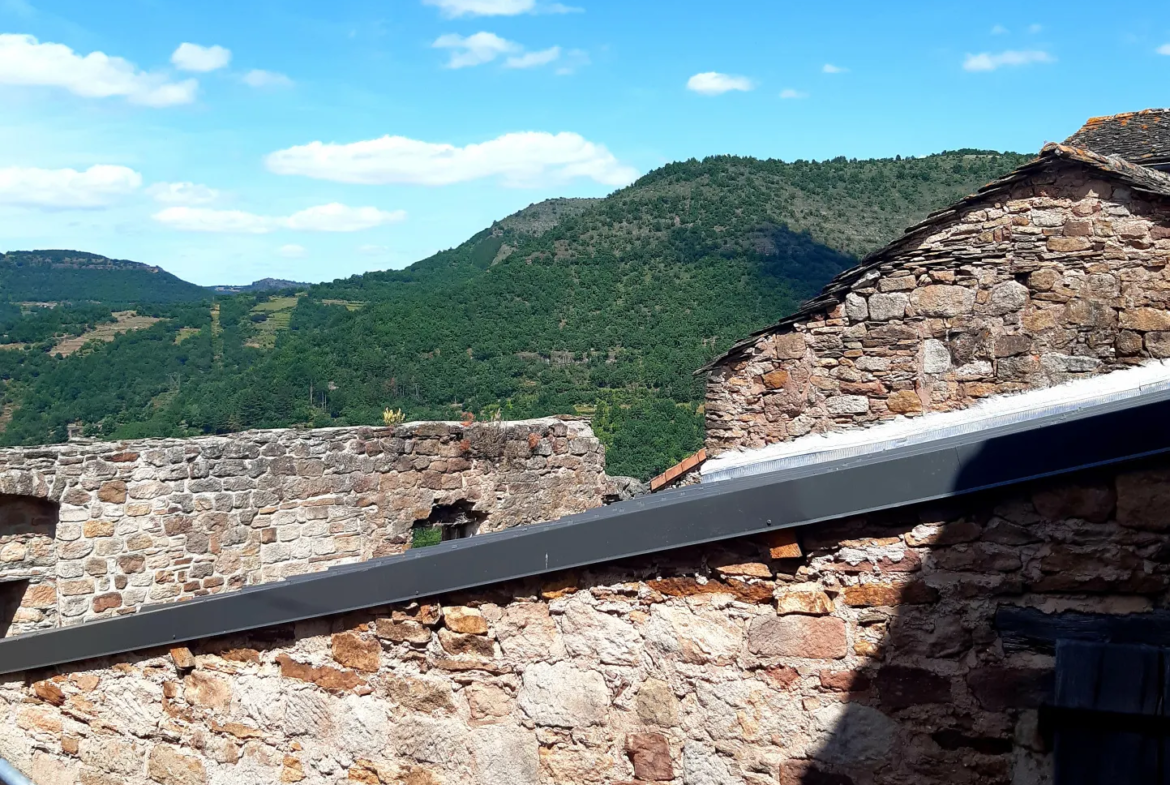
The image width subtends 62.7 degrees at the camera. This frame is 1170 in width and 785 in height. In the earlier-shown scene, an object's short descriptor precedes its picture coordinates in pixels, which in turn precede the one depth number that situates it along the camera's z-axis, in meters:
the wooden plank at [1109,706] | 2.11
